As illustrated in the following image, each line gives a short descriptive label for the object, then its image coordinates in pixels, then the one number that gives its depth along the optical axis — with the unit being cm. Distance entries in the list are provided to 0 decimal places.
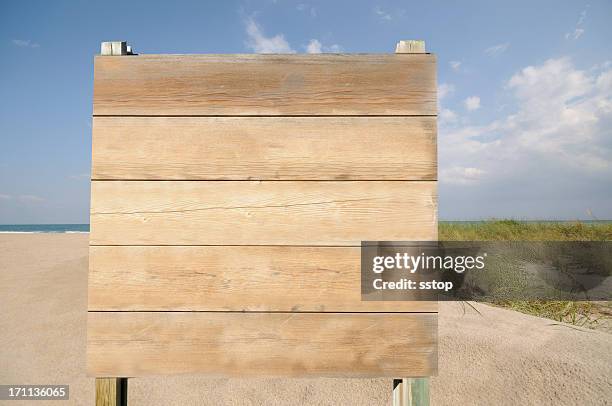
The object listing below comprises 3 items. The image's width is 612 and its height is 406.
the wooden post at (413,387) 110
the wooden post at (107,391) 111
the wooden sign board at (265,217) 107
